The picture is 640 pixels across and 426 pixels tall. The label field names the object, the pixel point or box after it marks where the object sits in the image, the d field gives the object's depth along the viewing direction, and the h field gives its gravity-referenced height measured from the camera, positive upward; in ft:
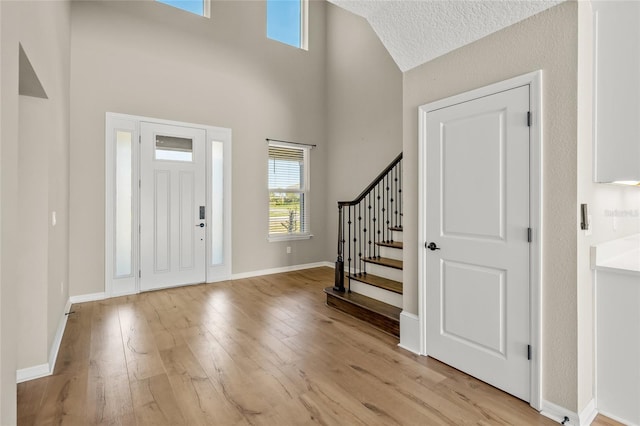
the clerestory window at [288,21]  19.17 +11.52
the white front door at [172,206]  15.06 +0.35
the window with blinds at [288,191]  19.19 +1.33
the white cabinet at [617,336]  6.13 -2.37
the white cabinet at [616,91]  6.19 +2.33
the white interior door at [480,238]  6.84 -0.58
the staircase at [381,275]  10.83 -2.38
